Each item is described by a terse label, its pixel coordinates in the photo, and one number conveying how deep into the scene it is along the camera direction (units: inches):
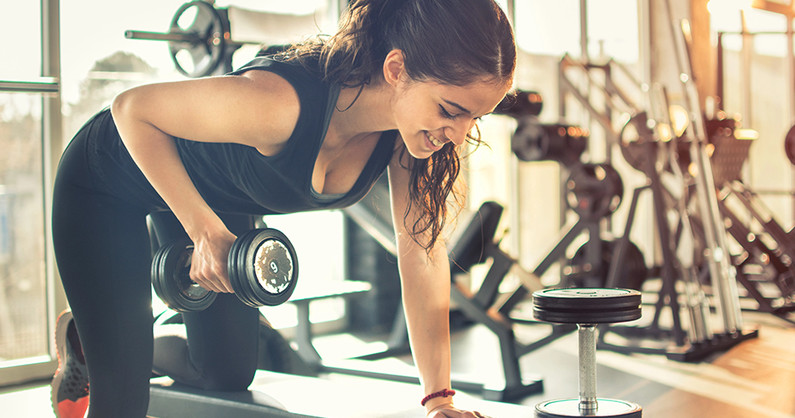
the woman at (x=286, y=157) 49.8
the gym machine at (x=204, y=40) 124.3
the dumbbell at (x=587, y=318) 52.3
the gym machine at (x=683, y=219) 144.3
